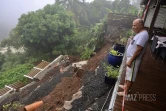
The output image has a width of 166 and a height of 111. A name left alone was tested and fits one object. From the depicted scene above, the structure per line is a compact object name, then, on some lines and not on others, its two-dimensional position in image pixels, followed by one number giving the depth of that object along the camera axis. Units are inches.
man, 108.0
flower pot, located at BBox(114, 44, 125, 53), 266.2
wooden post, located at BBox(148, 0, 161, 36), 210.0
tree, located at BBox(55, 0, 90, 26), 954.5
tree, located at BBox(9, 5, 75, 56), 576.4
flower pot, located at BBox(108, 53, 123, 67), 221.6
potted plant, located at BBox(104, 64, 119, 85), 188.8
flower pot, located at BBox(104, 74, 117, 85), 192.5
